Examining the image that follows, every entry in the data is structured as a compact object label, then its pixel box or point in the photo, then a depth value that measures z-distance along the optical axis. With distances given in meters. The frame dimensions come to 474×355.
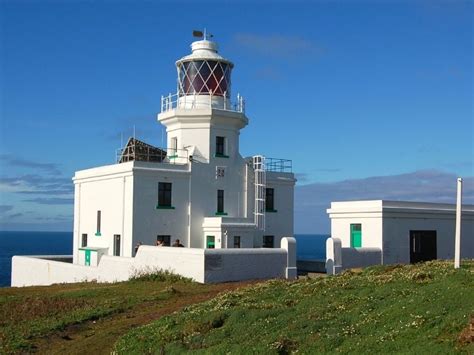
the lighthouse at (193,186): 30.53
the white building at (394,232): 28.33
